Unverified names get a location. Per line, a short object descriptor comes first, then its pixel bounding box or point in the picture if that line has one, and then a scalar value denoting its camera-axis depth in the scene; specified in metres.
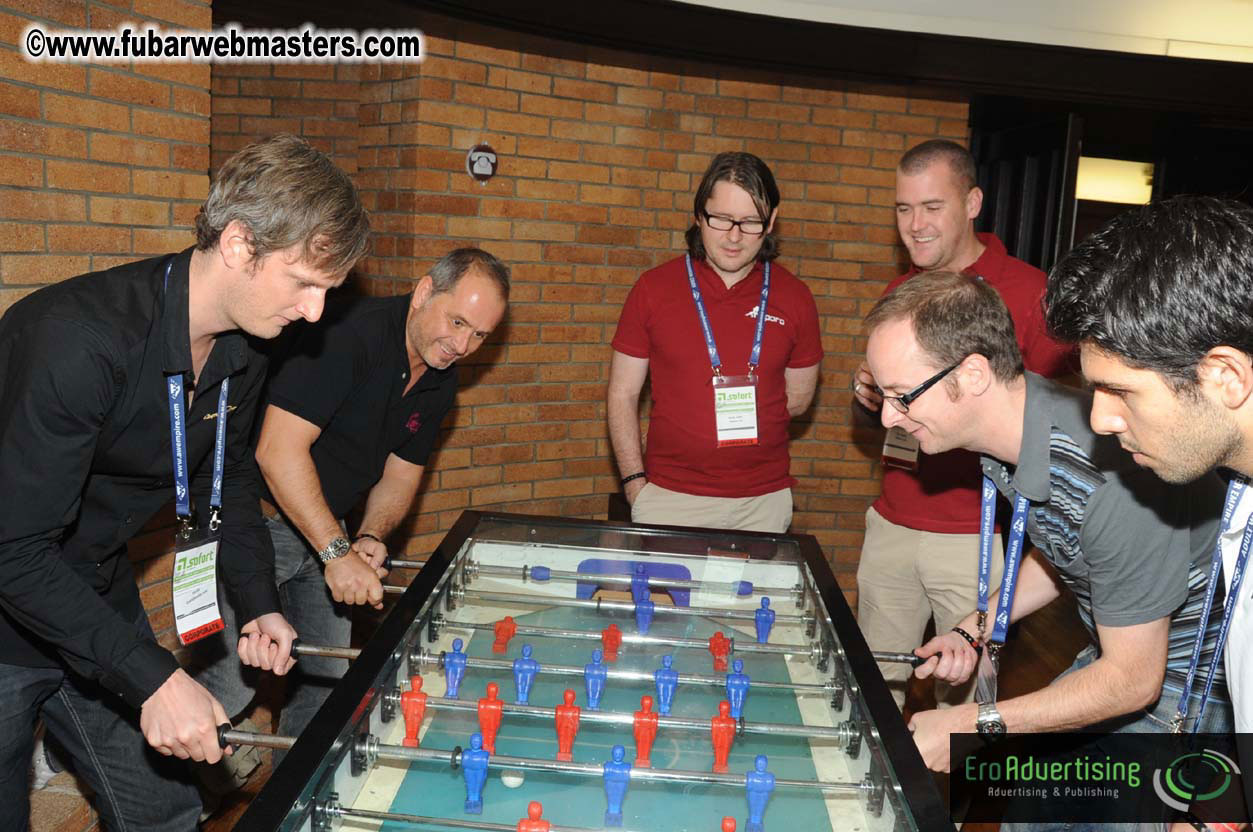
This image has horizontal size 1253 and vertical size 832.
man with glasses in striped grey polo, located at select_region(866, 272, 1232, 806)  1.71
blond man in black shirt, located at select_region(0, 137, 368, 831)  1.61
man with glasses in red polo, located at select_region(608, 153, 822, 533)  3.18
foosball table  1.51
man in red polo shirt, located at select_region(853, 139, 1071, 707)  2.94
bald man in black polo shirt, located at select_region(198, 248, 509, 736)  2.49
